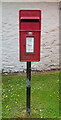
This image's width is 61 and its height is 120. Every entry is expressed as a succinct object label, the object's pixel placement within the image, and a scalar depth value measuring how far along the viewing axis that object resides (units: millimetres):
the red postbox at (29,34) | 2436
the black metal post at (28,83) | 2531
